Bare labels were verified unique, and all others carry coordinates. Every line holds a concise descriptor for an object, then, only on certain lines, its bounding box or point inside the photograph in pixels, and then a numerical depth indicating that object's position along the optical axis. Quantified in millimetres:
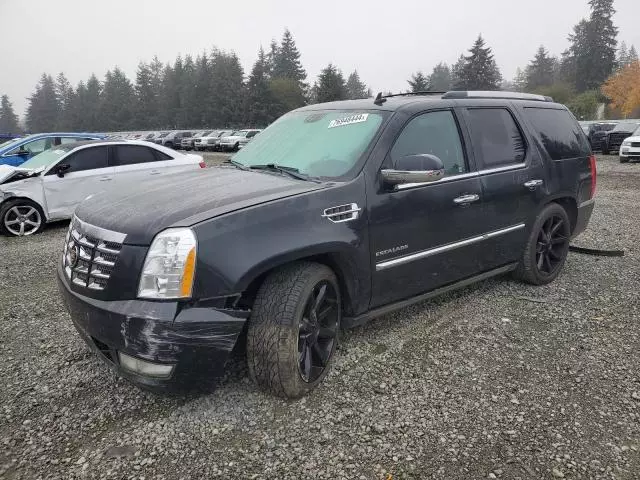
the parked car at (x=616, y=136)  21828
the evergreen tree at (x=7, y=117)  102662
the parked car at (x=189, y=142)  37656
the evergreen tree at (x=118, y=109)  77688
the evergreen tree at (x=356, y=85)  97150
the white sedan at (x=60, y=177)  7863
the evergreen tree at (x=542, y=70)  80812
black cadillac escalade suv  2455
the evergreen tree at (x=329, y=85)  53969
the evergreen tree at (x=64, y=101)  86956
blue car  10836
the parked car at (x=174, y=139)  39812
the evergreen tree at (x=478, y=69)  61188
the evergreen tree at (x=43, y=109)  94975
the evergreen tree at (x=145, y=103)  76812
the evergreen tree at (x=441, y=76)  108112
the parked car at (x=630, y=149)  17562
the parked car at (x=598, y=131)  22883
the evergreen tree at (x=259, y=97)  58406
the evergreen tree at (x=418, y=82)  46656
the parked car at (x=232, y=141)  32625
